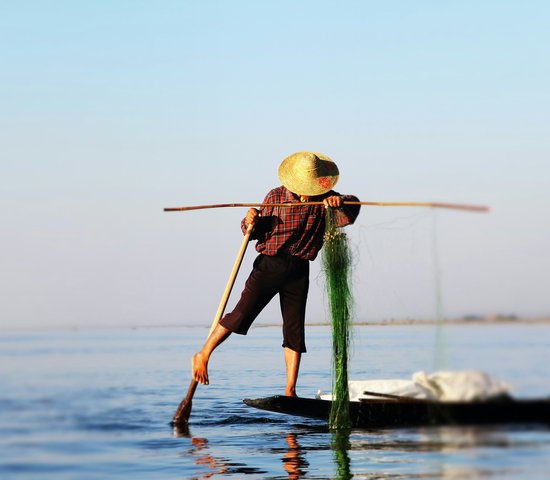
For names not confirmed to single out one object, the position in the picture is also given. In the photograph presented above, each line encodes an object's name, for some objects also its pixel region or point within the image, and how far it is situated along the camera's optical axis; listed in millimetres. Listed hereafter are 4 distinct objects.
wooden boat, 8539
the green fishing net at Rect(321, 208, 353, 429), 14336
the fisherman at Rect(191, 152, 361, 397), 14906
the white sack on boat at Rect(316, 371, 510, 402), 9105
